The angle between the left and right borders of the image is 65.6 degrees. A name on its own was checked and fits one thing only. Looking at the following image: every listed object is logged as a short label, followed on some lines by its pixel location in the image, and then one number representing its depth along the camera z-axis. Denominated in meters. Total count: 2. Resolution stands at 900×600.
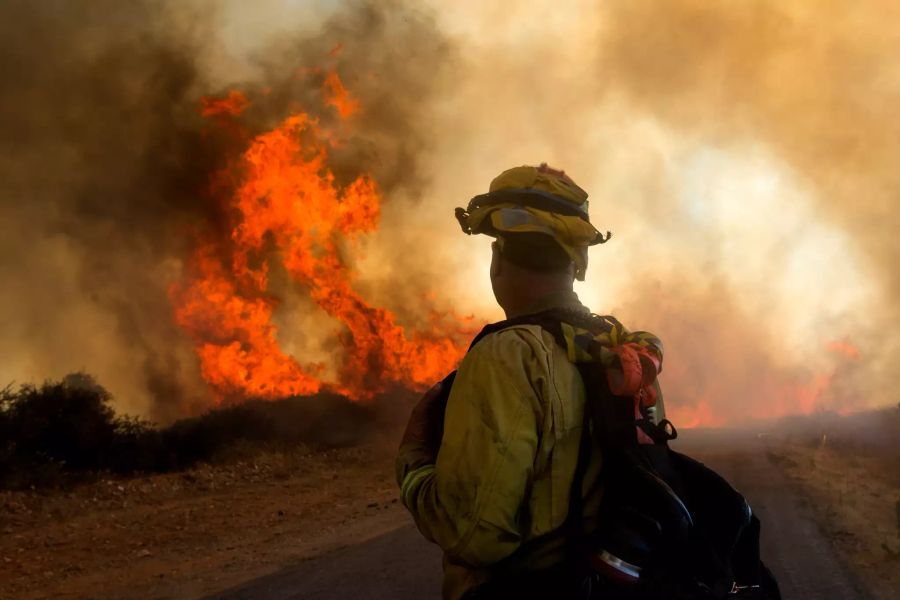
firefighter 1.58
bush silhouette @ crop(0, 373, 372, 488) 10.78
